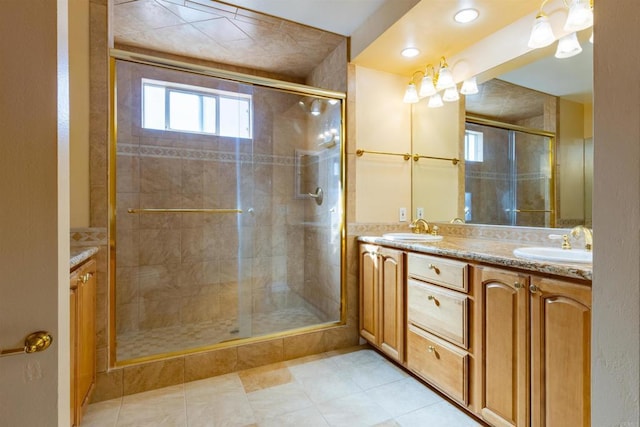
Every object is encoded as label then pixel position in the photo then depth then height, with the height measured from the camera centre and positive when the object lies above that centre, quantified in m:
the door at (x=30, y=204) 0.56 +0.02
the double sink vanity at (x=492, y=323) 1.09 -0.51
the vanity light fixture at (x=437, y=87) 2.21 +0.97
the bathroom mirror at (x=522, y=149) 1.62 +0.41
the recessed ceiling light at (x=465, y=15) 1.77 +1.17
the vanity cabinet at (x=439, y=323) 1.53 -0.61
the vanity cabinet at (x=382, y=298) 1.97 -0.60
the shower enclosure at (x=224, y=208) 2.57 +0.05
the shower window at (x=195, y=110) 2.69 +0.96
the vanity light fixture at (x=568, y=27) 1.49 +0.95
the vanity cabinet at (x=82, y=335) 1.26 -0.57
